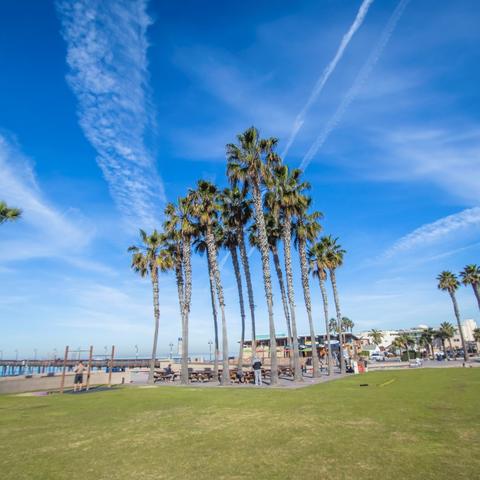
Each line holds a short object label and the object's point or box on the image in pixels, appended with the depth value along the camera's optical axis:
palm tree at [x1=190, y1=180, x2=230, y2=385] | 30.98
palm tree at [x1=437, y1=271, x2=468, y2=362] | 66.09
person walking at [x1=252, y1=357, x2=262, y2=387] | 25.90
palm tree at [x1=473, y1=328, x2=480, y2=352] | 101.50
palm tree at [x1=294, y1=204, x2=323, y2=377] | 32.38
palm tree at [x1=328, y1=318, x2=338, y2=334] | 125.56
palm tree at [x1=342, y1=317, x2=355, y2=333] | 139.12
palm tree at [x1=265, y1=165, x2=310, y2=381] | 30.61
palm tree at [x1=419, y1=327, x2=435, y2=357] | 95.31
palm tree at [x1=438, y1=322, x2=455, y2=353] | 95.51
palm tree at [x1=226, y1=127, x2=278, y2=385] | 28.70
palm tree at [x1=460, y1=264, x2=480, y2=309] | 63.22
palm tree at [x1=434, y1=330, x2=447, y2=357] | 96.68
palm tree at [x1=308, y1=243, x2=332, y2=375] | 38.41
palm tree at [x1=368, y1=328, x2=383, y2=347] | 132.06
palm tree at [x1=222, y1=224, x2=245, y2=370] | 38.44
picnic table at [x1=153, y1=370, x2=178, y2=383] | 35.12
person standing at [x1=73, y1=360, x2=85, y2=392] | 26.09
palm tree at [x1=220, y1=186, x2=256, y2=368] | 34.12
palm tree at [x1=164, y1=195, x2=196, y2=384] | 31.56
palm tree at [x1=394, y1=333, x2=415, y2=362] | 94.68
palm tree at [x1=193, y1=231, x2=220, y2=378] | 36.06
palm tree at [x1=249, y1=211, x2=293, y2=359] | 36.88
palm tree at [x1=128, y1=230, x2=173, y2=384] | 35.22
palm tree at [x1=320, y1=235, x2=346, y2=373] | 40.58
